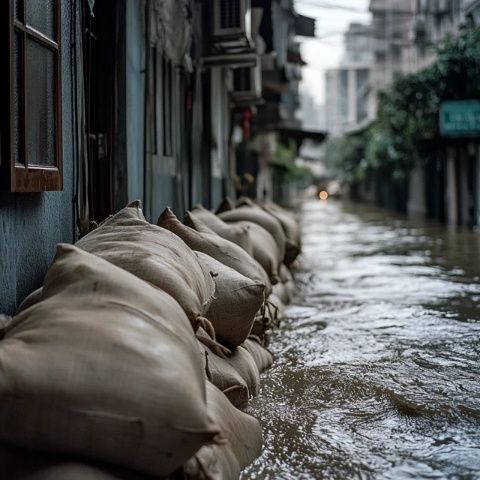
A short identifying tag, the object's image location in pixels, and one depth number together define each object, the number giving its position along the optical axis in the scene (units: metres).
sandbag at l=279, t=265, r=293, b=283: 7.69
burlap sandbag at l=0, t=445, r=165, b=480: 2.07
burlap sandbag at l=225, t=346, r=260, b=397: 3.78
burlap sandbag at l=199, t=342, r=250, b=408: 3.39
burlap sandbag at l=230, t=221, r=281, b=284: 6.42
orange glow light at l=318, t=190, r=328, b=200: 57.41
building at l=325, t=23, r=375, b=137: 103.00
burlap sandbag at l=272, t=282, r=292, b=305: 6.94
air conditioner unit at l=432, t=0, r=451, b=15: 26.81
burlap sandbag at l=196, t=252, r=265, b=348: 3.77
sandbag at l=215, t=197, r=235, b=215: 8.93
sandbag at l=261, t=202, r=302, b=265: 8.70
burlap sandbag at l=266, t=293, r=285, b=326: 5.58
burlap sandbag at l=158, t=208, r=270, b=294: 4.57
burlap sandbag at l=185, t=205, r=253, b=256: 5.18
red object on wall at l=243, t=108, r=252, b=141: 18.23
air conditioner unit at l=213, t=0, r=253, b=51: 9.62
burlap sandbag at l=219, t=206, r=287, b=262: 7.73
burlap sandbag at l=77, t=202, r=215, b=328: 2.84
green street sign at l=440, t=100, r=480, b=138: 18.58
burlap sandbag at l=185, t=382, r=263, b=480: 2.44
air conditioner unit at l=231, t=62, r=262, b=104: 14.56
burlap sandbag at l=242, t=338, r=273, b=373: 4.41
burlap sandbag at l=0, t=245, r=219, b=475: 2.06
